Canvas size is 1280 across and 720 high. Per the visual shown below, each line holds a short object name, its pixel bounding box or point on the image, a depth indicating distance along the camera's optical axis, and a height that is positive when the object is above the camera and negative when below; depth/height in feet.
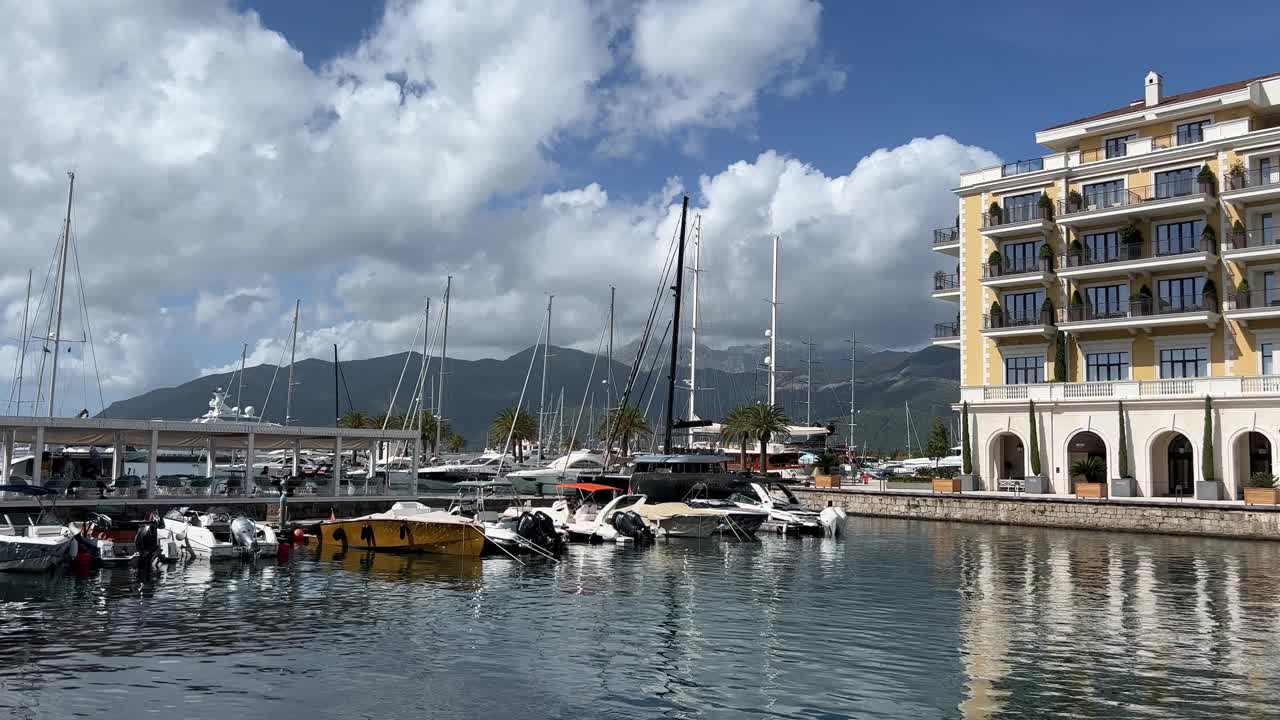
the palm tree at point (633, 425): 329.11 +8.03
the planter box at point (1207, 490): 168.76 -6.34
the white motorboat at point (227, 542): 118.21 -11.44
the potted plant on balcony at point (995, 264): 208.44 +39.55
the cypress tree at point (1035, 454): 189.37 -0.48
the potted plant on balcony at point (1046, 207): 201.46 +49.91
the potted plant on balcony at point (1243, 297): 178.50 +28.23
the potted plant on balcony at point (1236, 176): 179.32 +50.48
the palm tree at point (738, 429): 267.43 +5.43
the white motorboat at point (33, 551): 103.45 -11.32
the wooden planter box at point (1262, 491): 157.07 -5.96
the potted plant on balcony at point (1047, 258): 201.46 +39.52
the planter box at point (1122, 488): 177.17 -6.41
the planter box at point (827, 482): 227.49 -7.43
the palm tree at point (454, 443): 481.05 +1.95
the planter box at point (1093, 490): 177.17 -6.94
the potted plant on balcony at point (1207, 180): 181.88 +50.28
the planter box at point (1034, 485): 188.34 -6.44
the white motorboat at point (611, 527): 146.30 -11.74
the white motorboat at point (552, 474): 277.87 -7.63
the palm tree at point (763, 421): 263.29 +7.68
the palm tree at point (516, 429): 397.39 +7.66
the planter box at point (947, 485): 198.55 -6.86
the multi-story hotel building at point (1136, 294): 177.88 +31.22
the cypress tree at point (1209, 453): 170.60 -0.01
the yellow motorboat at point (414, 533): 126.82 -11.25
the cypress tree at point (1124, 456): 180.65 -0.69
